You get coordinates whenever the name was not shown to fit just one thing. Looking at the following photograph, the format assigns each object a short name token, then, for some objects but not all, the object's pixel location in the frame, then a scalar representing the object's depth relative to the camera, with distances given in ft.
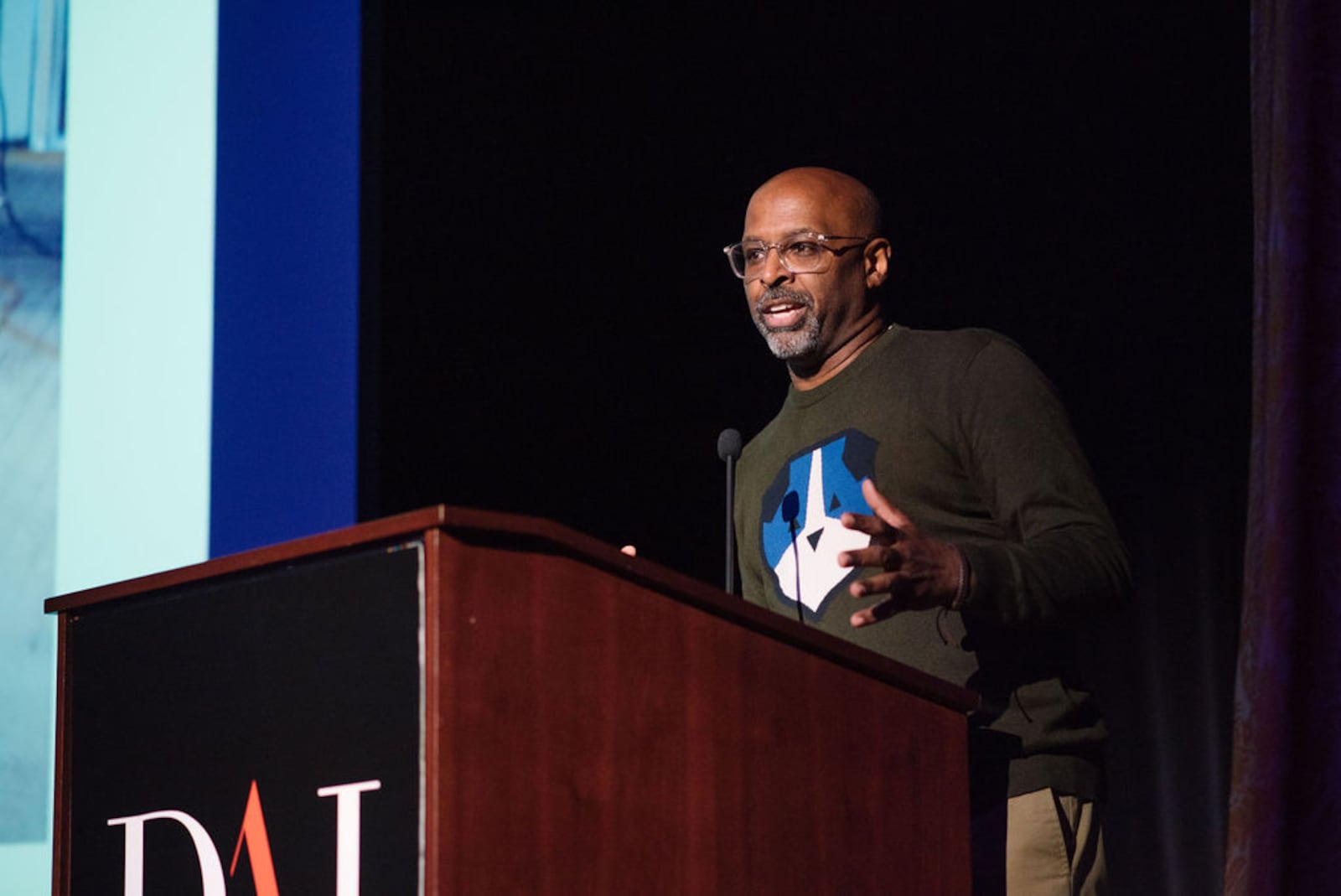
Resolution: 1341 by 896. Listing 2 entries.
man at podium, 25.63
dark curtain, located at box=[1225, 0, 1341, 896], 27.75
